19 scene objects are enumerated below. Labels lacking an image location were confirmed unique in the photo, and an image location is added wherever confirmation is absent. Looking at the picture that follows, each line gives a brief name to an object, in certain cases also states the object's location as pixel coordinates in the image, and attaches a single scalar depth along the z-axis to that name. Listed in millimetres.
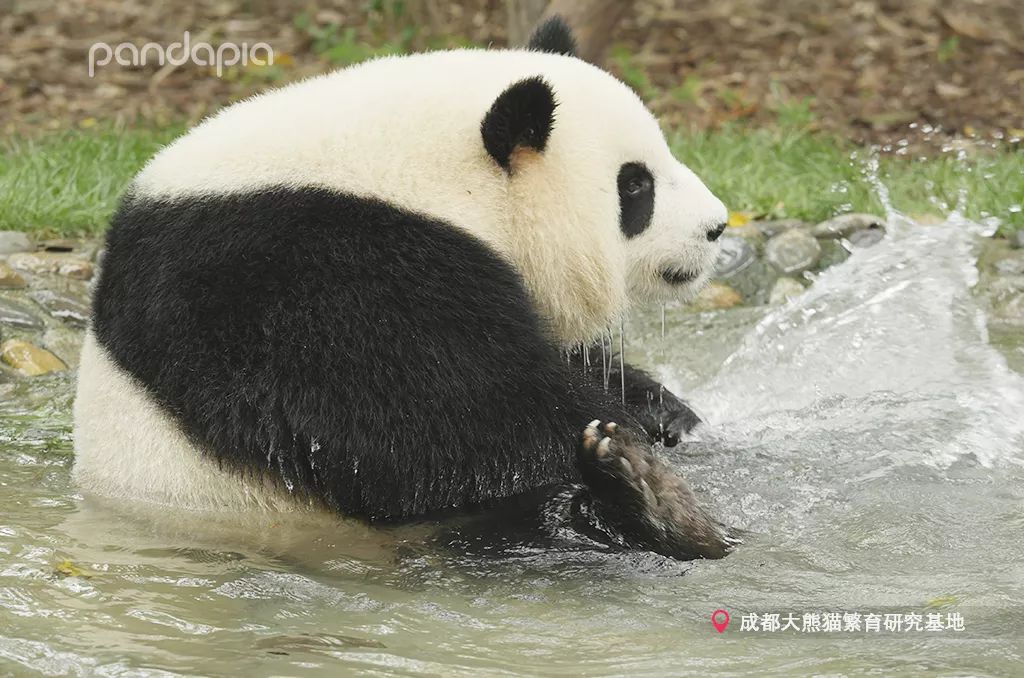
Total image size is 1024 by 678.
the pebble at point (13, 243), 12094
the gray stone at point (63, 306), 11211
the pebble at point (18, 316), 10805
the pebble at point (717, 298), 12539
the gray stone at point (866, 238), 12969
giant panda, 6633
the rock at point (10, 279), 11375
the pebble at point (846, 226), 13180
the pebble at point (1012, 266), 12289
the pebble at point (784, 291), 12508
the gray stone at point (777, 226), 13336
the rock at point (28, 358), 10414
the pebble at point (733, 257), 12883
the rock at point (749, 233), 13133
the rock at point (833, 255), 12883
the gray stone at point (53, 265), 11781
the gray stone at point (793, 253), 12906
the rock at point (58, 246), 12375
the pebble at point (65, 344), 10805
